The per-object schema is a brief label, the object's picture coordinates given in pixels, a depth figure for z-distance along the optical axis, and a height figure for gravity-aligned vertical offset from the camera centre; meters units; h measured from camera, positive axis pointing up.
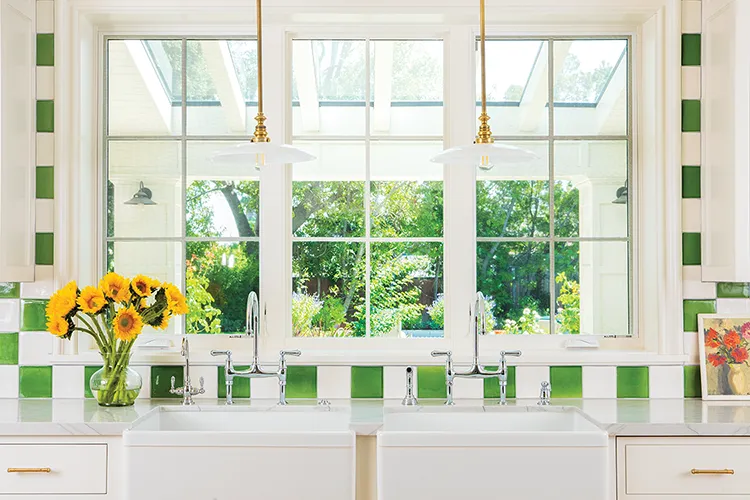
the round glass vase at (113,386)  2.41 -0.43
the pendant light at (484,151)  1.98 +0.29
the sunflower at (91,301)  2.36 -0.15
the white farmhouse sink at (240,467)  2.05 -0.59
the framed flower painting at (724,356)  2.56 -0.36
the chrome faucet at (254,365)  2.49 -0.38
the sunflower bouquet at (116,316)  2.36 -0.20
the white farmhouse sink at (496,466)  2.03 -0.59
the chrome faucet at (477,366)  2.47 -0.38
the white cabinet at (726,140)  2.32 +0.38
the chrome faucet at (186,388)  2.46 -0.45
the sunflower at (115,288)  2.38 -0.11
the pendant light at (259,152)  2.02 +0.29
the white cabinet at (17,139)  2.38 +0.39
